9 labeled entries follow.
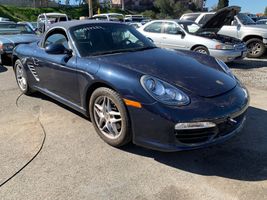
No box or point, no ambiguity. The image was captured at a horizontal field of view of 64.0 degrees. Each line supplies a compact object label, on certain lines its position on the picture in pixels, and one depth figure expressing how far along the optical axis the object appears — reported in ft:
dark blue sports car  6.92
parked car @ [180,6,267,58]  23.76
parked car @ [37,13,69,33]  41.25
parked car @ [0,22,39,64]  20.13
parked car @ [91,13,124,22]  52.57
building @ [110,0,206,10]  181.52
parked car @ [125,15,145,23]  69.70
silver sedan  19.84
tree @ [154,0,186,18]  144.41
